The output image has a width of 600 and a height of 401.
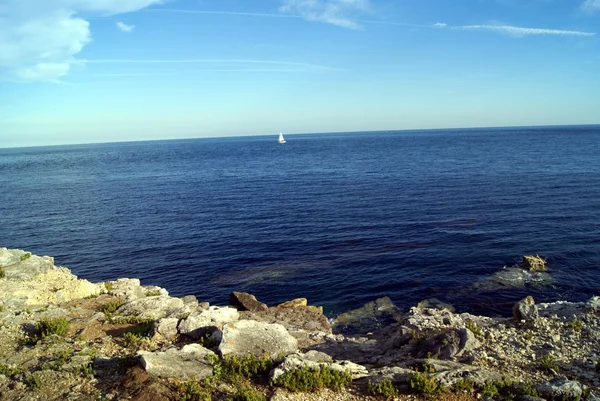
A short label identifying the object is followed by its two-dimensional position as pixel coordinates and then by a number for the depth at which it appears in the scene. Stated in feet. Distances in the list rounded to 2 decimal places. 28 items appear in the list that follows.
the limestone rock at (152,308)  66.85
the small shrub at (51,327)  55.93
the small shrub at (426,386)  40.16
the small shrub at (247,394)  37.88
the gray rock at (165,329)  56.54
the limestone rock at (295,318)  80.94
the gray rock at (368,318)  93.20
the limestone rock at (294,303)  99.25
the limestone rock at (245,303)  91.97
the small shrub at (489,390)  40.42
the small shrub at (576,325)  61.48
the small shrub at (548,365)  48.92
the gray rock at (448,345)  51.57
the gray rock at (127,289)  80.89
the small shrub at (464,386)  41.01
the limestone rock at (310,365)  43.24
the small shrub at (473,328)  60.95
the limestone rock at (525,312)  66.74
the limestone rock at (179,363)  42.29
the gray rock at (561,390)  40.04
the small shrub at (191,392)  38.17
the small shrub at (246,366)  43.96
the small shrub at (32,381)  40.89
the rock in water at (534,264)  122.21
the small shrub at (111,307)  67.70
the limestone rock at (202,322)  56.90
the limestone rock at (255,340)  49.06
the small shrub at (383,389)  40.52
